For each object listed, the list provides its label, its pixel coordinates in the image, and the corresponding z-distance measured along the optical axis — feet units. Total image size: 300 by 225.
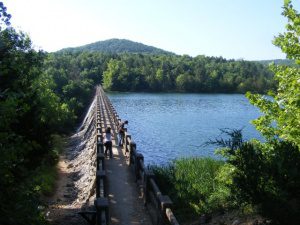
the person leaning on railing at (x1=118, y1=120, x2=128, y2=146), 74.81
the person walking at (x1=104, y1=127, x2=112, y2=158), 64.34
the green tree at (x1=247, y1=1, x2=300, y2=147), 33.94
